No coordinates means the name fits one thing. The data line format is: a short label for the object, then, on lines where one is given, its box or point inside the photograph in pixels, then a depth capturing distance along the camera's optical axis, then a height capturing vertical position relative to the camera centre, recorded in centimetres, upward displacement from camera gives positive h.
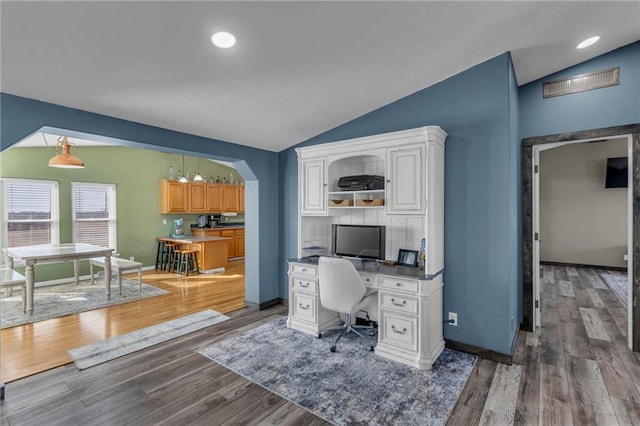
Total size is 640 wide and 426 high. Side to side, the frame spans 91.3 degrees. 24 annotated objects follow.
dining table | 412 -59
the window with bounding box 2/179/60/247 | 534 +2
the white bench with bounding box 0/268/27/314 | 393 -86
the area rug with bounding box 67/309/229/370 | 295 -136
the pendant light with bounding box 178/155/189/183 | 725 +77
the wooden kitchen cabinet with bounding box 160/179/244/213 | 739 +39
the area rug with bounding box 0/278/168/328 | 406 -133
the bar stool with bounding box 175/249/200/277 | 679 -106
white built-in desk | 275 -93
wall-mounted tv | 622 +76
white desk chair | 296 -73
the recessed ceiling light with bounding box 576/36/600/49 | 276 +152
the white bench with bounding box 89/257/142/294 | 508 -89
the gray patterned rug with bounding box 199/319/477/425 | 216 -137
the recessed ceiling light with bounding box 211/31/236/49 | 207 +117
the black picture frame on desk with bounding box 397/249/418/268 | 321 -49
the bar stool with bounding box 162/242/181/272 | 711 -101
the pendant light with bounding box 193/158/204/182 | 728 +80
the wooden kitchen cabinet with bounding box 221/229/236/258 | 838 -79
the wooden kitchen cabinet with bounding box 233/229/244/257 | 862 -83
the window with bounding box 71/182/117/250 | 616 -1
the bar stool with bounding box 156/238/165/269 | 729 -97
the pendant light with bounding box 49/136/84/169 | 423 +72
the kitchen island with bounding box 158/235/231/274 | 684 -83
